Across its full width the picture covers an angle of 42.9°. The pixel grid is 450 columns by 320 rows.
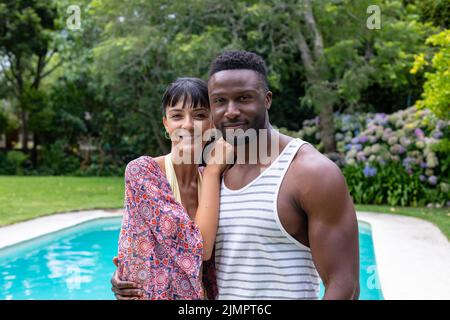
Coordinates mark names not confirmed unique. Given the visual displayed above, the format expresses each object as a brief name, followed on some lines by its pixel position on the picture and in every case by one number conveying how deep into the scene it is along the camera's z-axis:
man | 1.47
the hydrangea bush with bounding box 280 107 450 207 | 11.16
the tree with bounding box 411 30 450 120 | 8.42
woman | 1.63
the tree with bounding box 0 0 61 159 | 17.58
